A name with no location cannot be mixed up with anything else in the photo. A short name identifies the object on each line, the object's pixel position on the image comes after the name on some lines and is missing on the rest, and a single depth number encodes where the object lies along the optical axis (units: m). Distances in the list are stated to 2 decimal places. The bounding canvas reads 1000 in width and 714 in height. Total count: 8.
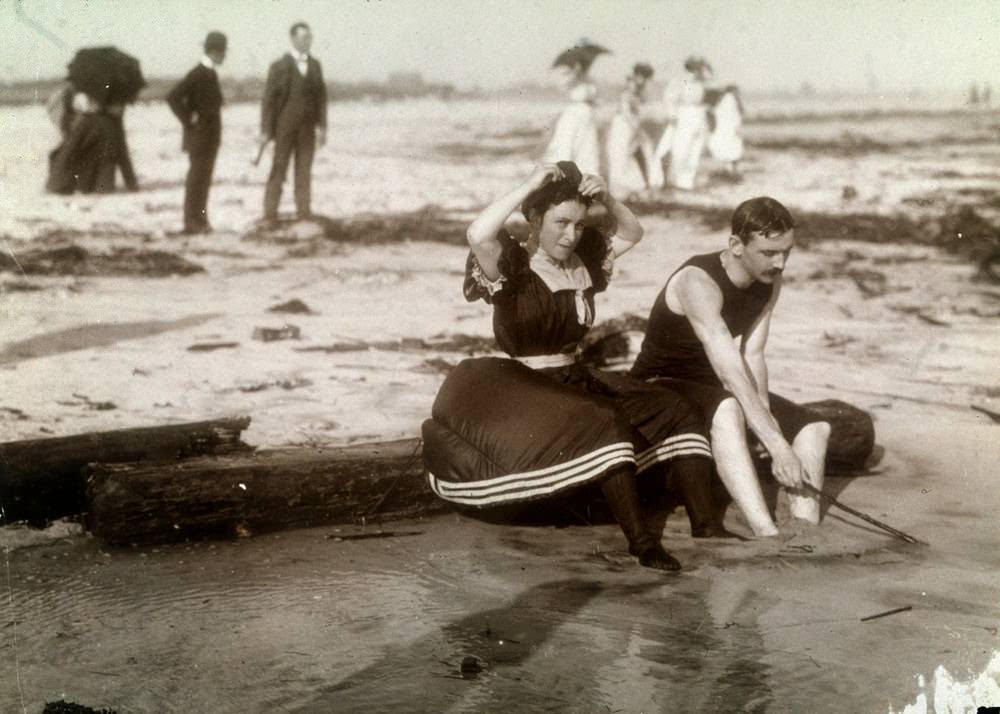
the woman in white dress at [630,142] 14.77
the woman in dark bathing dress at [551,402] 4.69
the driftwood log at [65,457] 5.05
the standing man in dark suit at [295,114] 12.49
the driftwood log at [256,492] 4.80
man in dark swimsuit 5.05
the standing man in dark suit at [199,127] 12.14
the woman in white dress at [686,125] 15.47
